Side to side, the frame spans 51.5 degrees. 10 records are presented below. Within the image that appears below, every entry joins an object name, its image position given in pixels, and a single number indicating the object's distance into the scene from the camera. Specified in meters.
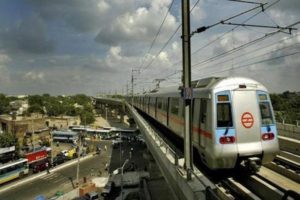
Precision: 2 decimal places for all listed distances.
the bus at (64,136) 72.31
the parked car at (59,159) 50.71
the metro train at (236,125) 9.88
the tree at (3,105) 131.25
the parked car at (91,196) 31.16
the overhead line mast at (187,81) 9.38
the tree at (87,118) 98.59
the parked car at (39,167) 46.03
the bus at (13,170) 39.19
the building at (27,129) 72.12
